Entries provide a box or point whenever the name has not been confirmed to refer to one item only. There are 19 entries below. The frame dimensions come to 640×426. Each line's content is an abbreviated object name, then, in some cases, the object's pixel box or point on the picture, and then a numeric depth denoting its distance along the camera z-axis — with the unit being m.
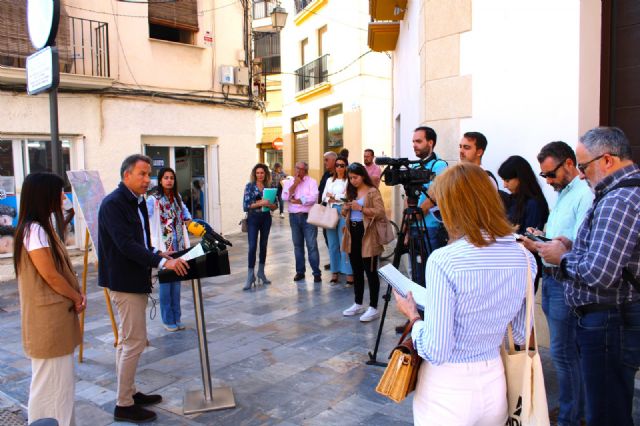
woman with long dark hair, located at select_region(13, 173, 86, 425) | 3.11
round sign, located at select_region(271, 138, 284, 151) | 22.61
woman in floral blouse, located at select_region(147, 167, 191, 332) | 5.52
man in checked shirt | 2.40
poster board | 4.80
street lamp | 14.23
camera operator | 4.78
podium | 3.64
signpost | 4.23
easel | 4.72
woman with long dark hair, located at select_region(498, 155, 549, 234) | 3.75
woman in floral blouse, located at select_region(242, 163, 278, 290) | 7.42
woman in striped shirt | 1.92
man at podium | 3.59
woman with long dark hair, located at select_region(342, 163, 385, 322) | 5.73
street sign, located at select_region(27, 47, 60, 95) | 4.22
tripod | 4.35
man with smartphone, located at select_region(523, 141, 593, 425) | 3.24
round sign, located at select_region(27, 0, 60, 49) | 4.28
